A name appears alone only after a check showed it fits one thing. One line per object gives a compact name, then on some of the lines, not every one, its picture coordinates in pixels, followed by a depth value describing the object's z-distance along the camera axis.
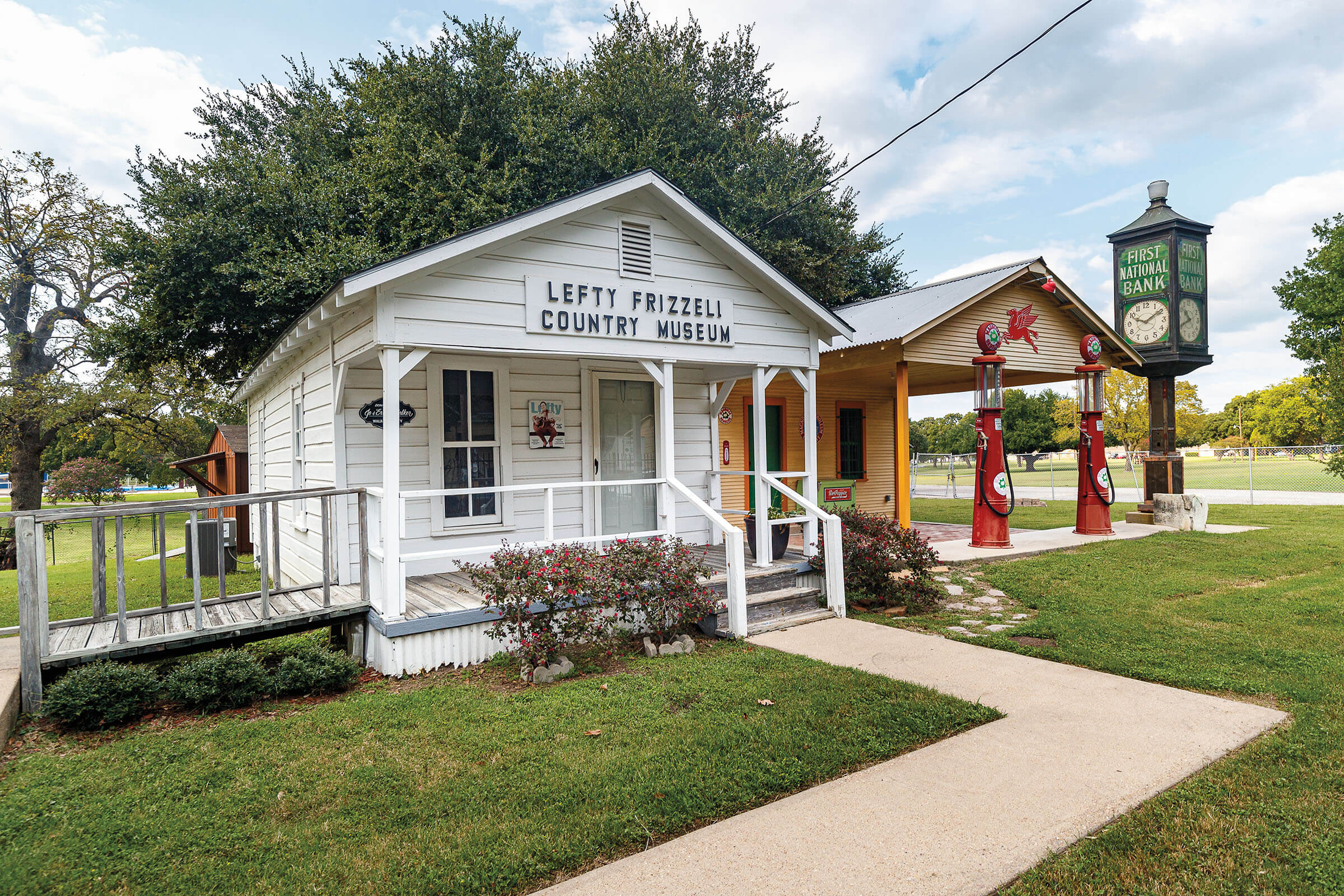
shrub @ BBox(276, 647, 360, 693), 5.17
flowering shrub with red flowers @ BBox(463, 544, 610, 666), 5.35
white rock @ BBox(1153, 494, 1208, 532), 13.23
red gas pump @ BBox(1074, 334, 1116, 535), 12.38
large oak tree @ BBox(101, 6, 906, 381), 13.83
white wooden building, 5.82
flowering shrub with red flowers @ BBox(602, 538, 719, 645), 5.84
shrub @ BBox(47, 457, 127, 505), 27.00
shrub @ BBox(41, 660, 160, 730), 4.51
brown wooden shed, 15.16
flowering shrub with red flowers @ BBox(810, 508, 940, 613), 7.55
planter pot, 7.90
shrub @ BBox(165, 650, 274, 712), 4.84
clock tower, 13.88
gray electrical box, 9.35
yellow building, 10.80
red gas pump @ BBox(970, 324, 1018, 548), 10.47
